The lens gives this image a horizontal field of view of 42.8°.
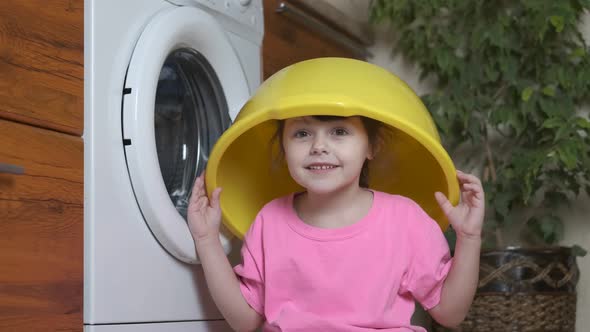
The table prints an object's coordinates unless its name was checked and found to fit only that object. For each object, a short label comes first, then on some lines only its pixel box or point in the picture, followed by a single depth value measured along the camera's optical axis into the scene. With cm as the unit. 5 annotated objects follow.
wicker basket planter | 174
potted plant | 175
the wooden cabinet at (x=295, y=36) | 175
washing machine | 107
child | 118
